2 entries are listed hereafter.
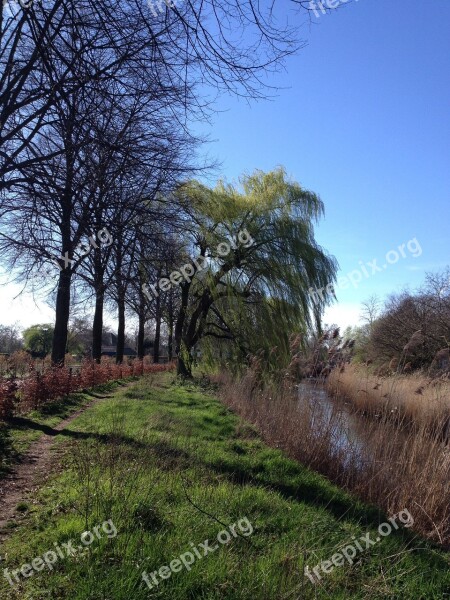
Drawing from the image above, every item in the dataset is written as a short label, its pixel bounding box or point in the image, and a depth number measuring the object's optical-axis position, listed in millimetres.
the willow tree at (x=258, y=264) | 18906
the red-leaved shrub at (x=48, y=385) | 8641
